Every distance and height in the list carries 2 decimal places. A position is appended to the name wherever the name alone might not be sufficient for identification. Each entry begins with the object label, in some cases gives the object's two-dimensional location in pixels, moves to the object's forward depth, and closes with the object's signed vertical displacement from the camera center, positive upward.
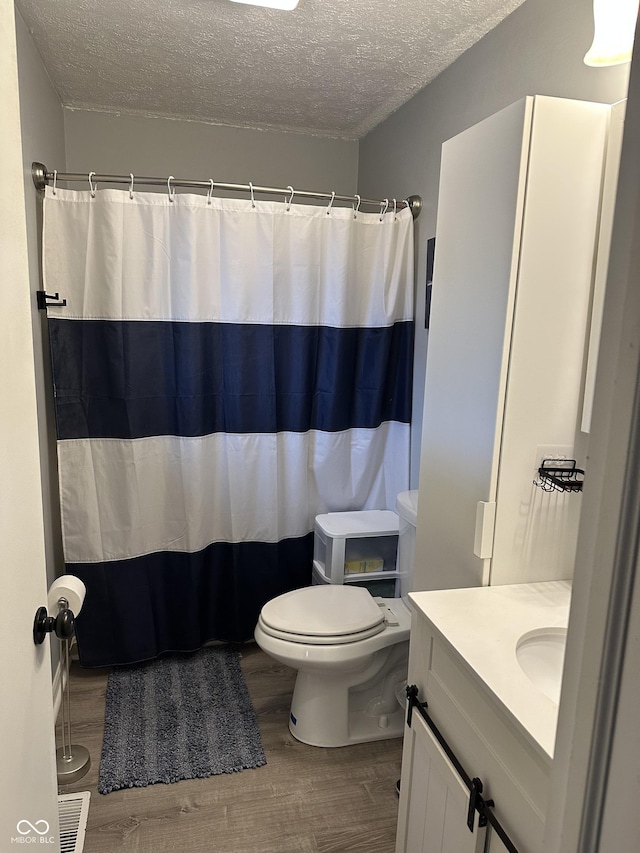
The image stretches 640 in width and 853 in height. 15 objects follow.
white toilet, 1.99 -1.08
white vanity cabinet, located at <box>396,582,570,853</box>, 0.99 -0.72
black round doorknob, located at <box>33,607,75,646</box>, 1.04 -0.54
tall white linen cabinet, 1.34 -0.09
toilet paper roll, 1.69 -0.77
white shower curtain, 2.23 -0.31
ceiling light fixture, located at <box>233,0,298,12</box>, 1.75 +0.90
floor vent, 1.67 -1.45
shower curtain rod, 2.11 +0.47
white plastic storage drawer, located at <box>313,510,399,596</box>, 2.43 -0.92
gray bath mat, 1.98 -1.45
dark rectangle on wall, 2.38 +0.21
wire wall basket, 1.47 -0.35
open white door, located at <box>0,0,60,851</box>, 0.87 -0.35
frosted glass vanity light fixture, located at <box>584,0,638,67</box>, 1.22 +0.60
